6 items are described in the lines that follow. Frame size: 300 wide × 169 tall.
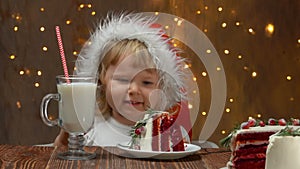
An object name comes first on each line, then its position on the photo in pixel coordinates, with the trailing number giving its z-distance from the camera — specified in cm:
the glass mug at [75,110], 156
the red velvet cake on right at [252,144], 147
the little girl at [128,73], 195
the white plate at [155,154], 153
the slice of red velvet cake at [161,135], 156
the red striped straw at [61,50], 165
